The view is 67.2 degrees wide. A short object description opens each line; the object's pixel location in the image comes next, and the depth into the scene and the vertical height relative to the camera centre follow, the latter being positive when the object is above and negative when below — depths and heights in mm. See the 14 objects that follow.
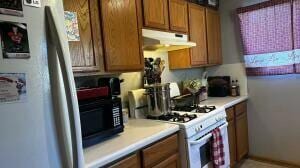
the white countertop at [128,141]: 1222 -440
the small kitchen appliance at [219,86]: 3117 -245
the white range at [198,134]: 1819 -562
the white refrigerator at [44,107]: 748 -103
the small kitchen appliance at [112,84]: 1892 -80
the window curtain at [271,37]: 2594 +356
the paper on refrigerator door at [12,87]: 736 -28
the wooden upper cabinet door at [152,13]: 2004 +528
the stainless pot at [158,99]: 2055 -251
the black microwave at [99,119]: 1396 -292
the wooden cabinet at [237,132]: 2642 -802
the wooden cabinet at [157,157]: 1394 -573
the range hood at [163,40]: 1964 +284
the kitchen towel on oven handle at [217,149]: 2088 -747
